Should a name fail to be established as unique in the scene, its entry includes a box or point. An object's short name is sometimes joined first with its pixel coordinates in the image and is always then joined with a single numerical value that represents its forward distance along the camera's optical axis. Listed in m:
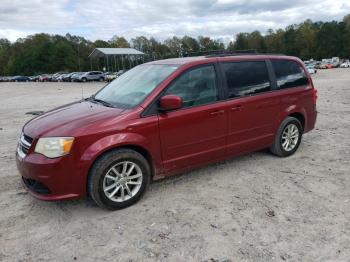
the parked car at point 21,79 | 75.69
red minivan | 3.90
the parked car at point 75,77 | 49.44
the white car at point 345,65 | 71.44
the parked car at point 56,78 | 59.16
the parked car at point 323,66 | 70.28
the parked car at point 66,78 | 54.05
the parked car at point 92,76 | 48.65
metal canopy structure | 53.81
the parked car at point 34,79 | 72.72
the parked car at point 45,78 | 64.66
